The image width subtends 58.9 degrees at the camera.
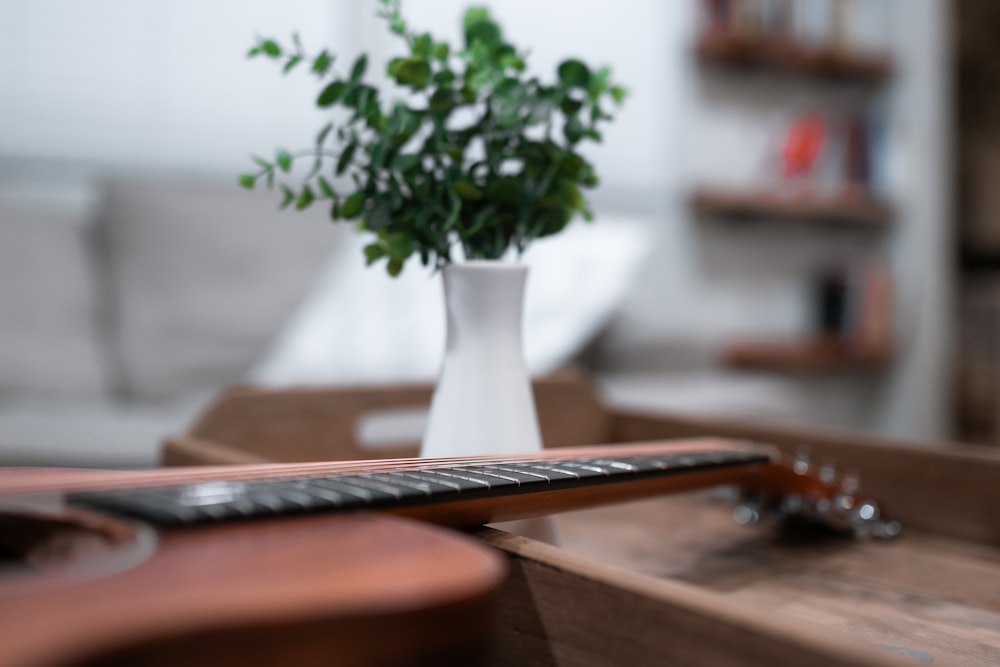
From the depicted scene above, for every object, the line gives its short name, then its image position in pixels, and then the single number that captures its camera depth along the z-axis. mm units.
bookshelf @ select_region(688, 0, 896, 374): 2744
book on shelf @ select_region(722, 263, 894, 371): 2764
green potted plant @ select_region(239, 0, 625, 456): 643
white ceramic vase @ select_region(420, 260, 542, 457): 632
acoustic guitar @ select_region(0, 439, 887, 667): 258
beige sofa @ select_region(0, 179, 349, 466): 1729
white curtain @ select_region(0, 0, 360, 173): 2072
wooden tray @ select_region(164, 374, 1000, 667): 345
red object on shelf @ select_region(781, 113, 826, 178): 2818
